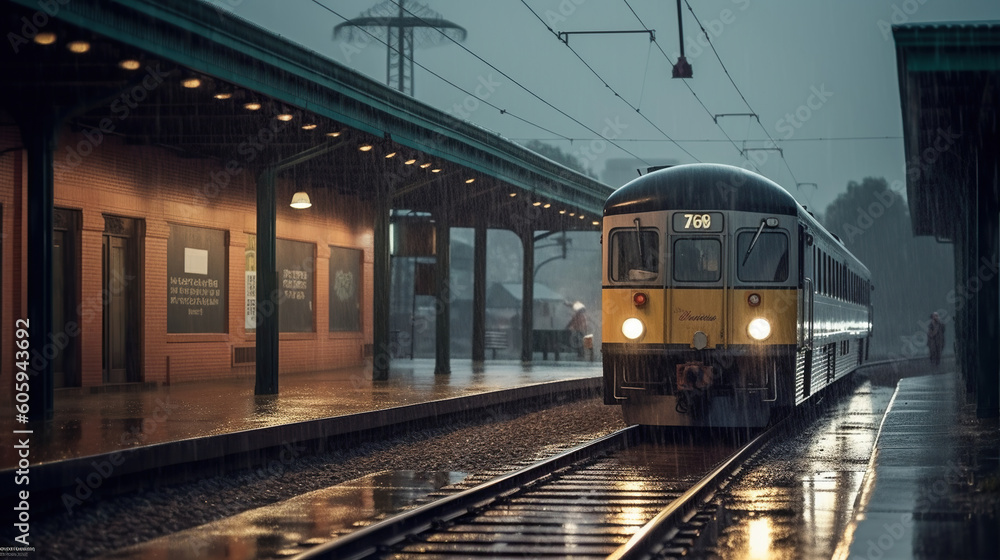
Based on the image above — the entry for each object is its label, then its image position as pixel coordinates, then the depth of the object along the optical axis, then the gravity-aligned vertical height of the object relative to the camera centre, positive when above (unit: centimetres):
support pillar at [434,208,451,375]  2402 +43
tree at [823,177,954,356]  9756 +515
